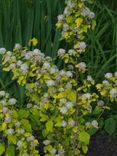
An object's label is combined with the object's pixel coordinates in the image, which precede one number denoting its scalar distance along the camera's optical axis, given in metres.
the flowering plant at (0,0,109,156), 3.13
